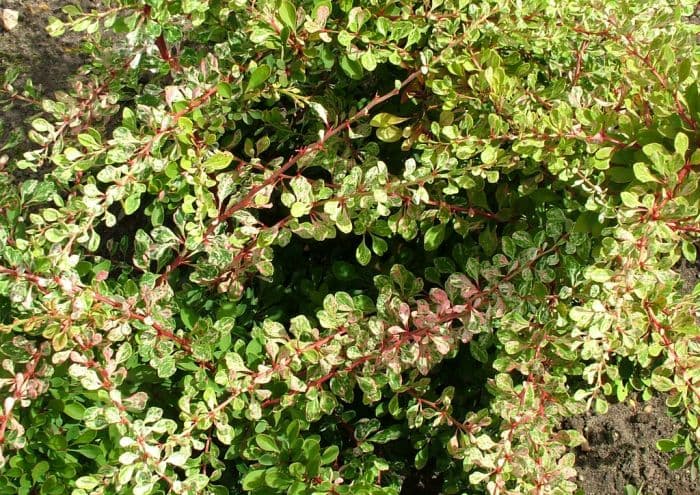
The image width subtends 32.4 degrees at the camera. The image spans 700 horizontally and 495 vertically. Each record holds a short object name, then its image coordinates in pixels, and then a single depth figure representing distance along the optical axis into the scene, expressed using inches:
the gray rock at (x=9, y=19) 50.9
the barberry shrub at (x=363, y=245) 30.9
